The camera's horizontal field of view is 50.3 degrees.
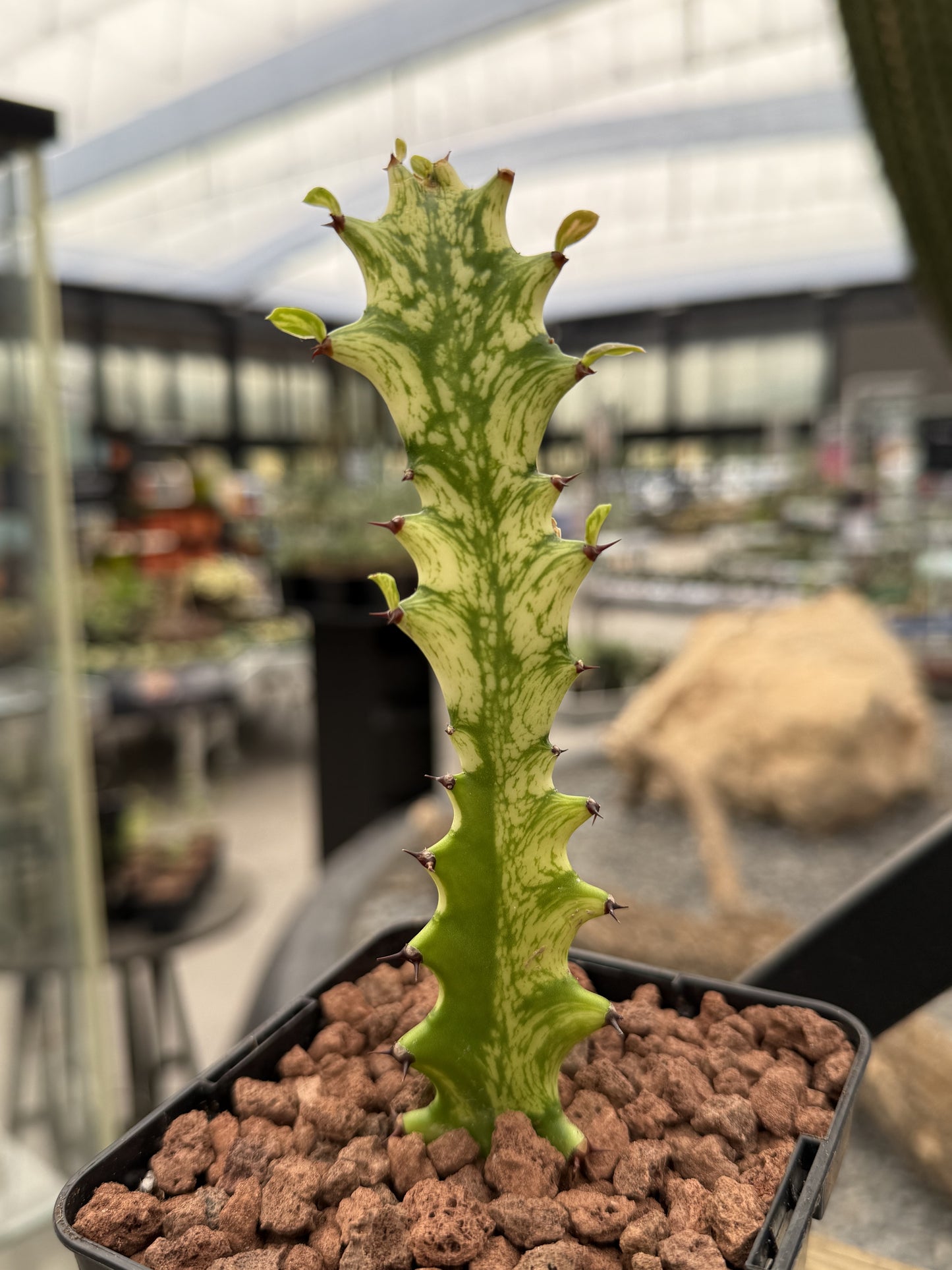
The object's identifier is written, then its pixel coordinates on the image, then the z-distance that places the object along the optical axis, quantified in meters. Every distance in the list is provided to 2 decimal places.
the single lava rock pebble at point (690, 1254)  0.33
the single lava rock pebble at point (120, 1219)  0.34
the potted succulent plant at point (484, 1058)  0.35
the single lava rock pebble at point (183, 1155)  0.37
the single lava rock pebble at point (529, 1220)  0.35
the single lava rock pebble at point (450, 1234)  0.34
